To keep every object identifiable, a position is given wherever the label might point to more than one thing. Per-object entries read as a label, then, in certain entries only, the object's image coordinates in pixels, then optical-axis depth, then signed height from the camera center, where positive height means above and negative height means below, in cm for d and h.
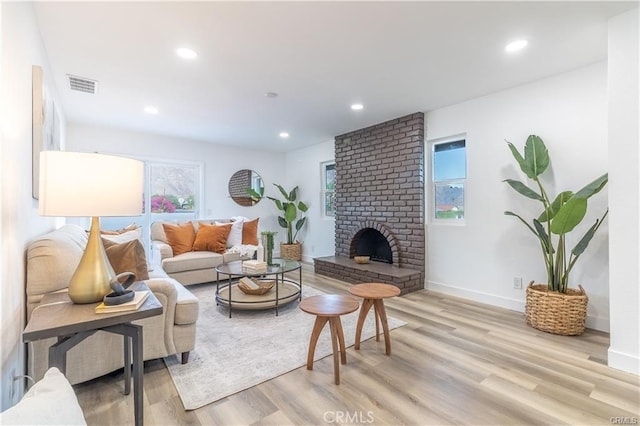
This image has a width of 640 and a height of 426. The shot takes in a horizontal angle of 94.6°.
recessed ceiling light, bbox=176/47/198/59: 235 +129
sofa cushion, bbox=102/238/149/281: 211 -34
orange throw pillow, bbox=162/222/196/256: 414 -37
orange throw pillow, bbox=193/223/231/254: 425 -40
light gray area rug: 185 -107
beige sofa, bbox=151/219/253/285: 378 -65
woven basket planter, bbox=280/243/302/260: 598 -79
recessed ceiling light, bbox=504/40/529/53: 227 +131
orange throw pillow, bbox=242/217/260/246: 464 -34
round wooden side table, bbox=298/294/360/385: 188 -66
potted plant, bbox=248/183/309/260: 590 -16
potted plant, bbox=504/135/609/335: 233 -32
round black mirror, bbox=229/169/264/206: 598 +51
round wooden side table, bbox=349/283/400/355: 221 -68
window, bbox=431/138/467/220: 370 +45
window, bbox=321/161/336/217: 566 +49
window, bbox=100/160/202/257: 499 +31
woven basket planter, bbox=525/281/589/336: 246 -84
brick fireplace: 392 +11
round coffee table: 296 -90
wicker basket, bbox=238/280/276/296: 314 -82
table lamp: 126 +8
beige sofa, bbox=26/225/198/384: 162 -74
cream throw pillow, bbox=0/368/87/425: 70 -50
